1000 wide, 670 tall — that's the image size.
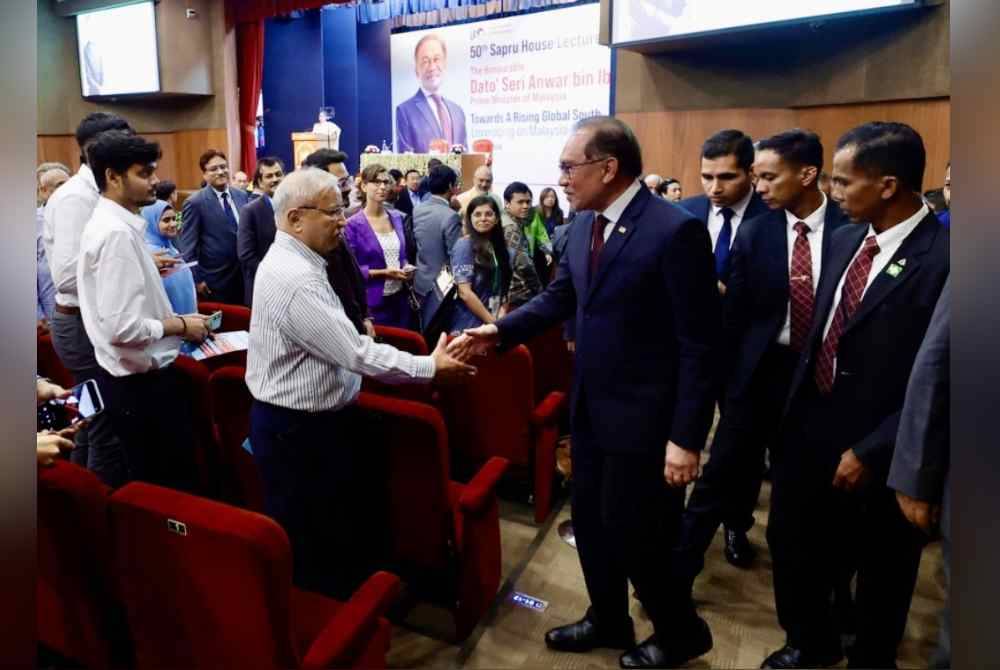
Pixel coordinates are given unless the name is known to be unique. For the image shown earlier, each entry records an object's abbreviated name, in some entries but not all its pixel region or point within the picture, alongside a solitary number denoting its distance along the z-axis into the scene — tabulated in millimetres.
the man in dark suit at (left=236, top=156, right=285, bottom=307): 3574
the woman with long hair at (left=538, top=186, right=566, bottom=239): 6727
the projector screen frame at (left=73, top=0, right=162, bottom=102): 9219
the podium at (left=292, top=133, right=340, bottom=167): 8742
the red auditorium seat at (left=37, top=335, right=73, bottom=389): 2734
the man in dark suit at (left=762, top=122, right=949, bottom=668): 1576
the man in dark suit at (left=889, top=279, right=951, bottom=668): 1245
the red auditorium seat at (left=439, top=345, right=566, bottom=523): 2477
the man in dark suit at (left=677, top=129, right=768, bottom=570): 2527
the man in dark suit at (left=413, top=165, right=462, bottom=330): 3811
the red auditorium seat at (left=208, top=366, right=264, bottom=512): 2092
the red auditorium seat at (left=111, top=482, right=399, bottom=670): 1130
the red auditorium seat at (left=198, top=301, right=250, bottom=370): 2748
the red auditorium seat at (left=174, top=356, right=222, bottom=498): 2254
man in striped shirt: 1700
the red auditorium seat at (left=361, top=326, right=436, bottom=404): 2467
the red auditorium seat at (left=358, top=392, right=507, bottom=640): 1809
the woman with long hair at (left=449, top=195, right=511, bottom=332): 3359
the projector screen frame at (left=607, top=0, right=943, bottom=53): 4801
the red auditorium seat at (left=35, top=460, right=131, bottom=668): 1286
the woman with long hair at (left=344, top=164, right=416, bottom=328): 3588
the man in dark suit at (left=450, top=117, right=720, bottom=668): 1650
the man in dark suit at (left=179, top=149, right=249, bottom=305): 4117
